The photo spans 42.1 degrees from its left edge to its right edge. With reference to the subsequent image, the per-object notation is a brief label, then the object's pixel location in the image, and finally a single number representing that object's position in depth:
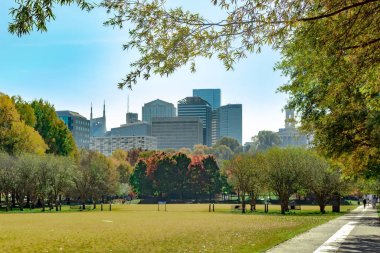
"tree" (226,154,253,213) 74.50
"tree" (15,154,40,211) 79.69
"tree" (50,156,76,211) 83.06
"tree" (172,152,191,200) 140.88
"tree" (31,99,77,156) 107.94
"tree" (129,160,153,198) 141.50
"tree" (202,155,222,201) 140.38
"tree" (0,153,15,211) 78.88
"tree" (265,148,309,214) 68.56
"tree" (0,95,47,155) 88.94
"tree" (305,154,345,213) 67.88
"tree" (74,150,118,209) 89.62
